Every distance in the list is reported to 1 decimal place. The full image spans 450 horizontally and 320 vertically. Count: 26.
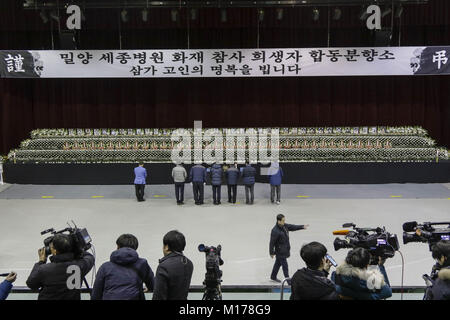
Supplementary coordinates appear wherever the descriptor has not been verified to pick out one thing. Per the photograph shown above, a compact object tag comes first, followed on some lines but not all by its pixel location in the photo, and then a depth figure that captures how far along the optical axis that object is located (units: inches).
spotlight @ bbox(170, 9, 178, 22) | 527.5
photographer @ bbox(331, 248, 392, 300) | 128.6
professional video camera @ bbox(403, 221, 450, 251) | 167.3
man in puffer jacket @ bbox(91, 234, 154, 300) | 134.9
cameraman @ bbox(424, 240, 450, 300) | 130.7
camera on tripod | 151.5
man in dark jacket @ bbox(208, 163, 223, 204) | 445.1
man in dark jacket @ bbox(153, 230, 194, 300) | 139.3
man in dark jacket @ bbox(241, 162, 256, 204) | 443.8
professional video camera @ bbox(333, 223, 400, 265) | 162.1
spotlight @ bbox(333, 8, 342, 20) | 525.3
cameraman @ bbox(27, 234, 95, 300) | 136.7
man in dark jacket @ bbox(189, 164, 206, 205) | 446.0
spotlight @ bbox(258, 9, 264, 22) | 530.8
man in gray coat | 446.0
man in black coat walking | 259.3
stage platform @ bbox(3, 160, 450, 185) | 539.8
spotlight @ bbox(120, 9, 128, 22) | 519.2
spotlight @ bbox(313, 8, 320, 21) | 519.5
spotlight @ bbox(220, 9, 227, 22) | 522.3
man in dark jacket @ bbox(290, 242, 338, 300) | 127.6
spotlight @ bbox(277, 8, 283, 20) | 530.9
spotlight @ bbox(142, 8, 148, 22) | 520.4
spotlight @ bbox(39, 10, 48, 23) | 514.2
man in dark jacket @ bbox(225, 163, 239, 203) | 450.6
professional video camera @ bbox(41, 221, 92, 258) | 148.5
